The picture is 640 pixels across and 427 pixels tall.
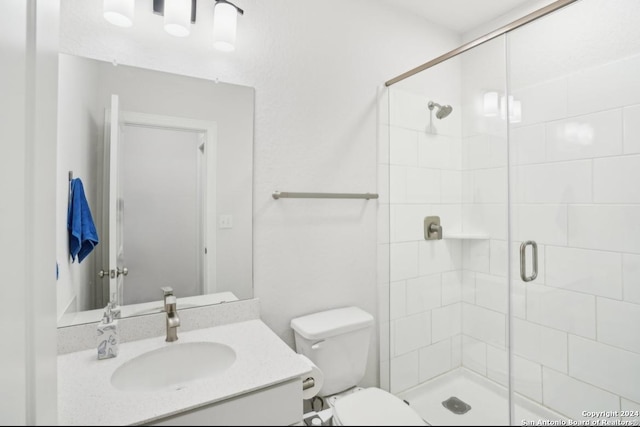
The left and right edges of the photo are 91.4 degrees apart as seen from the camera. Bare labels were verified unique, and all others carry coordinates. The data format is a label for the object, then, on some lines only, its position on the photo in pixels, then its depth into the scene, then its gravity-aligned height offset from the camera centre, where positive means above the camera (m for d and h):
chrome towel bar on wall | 1.41 +0.10
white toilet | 1.34 -0.56
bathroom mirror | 1.06 +0.12
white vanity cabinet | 0.61 -0.41
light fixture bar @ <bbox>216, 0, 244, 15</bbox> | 1.22 +0.84
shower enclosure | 1.27 +0.04
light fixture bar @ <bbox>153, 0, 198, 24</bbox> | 1.17 +0.79
